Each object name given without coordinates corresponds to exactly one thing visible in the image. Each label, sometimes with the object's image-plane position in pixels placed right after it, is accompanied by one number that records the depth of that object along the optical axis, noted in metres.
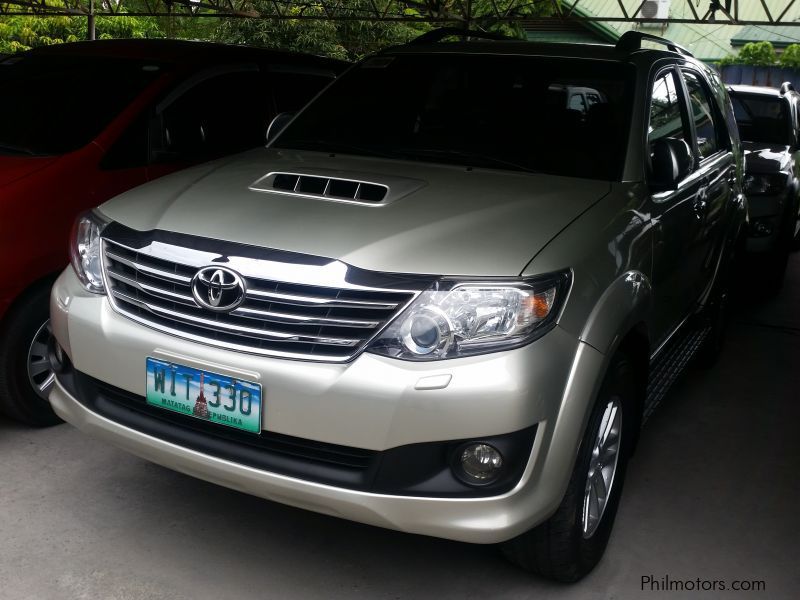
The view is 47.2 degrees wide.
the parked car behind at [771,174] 6.95
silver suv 2.44
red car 3.73
